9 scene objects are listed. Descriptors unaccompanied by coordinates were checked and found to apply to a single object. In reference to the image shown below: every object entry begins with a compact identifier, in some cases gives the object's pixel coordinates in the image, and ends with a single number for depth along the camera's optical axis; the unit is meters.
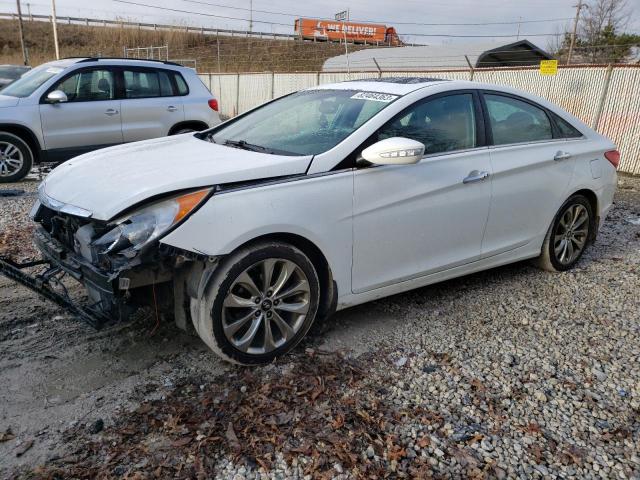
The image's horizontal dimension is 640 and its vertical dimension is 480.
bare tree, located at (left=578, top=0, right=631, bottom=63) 33.09
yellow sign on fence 11.58
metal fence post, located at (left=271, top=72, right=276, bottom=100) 20.31
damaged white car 3.00
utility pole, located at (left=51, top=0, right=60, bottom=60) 31.70
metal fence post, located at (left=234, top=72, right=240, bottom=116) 22.57
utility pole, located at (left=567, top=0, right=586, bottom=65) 34.84
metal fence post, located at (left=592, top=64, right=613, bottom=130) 11.05
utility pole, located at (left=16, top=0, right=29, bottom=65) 36.66
